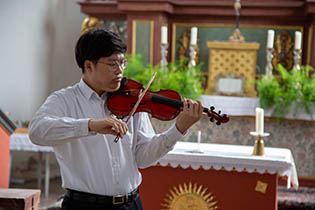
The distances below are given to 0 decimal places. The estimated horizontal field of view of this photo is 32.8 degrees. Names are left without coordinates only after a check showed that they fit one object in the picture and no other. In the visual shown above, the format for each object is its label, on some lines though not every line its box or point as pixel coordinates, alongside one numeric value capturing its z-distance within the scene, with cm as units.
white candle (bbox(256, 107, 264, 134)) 426
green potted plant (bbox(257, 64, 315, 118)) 607
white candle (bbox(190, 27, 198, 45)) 679
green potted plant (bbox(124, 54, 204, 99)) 624
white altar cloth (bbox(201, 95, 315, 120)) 633
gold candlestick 418
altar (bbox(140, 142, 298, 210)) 401
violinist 221
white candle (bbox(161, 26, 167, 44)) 682
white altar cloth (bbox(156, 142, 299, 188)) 397
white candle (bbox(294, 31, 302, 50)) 652
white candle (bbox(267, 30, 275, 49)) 654
